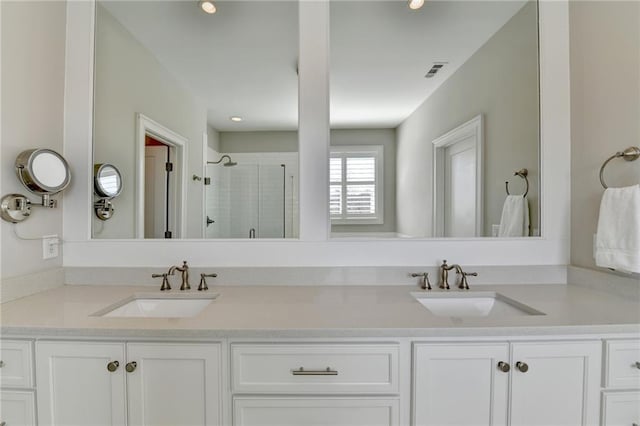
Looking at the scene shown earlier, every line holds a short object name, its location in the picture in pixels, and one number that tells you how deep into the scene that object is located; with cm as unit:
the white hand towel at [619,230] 117
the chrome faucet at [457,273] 148
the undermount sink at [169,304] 142
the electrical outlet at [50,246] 145
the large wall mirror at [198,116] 159
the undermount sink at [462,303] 142
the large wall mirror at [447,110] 158
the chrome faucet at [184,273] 148
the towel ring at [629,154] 123
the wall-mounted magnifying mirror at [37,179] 127
